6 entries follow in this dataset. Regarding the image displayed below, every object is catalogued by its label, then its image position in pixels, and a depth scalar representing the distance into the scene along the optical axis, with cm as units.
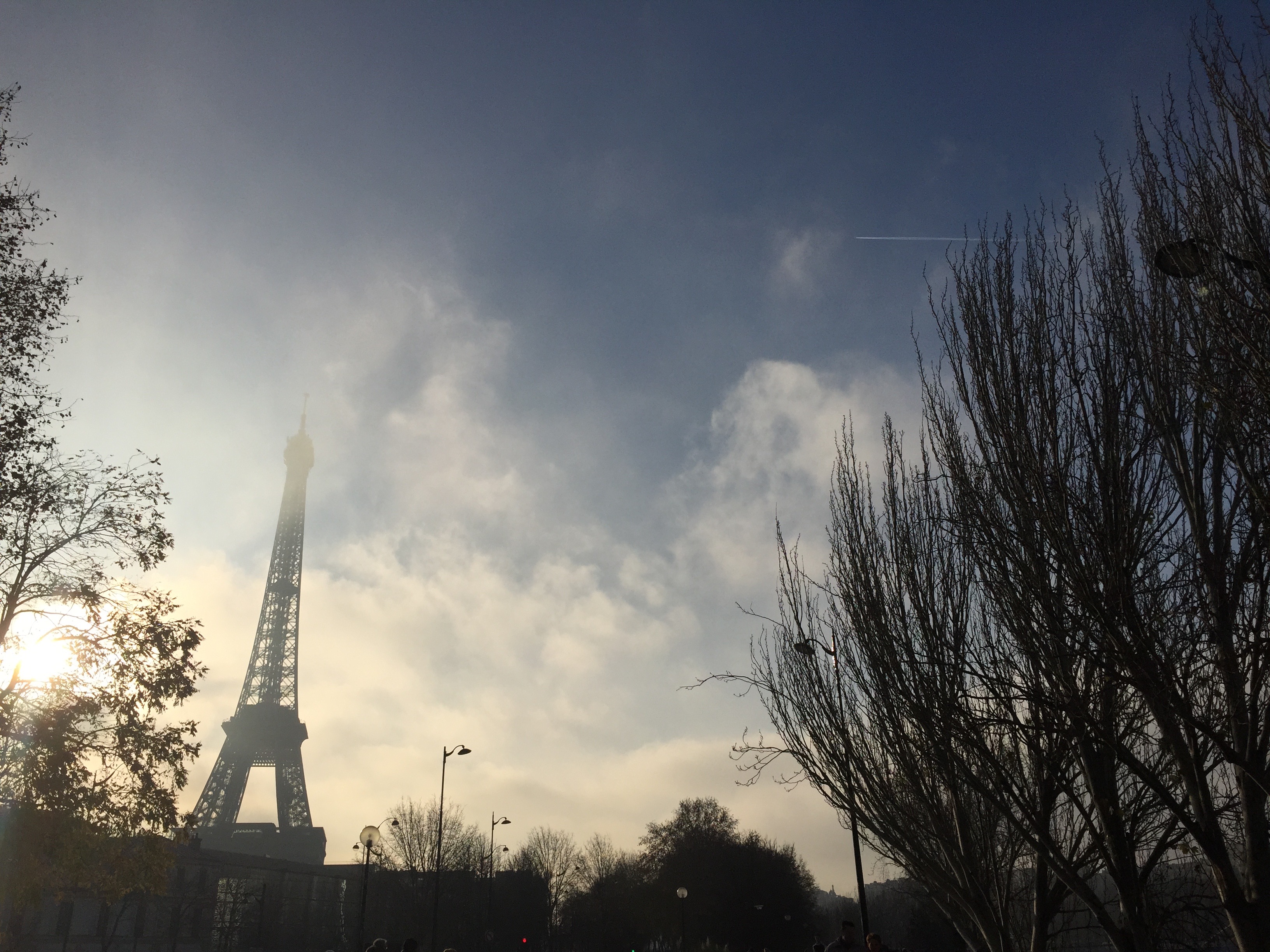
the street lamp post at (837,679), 1118
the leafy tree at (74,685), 1270
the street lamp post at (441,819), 2975
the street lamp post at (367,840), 2139
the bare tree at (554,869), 7650
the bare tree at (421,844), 6119
